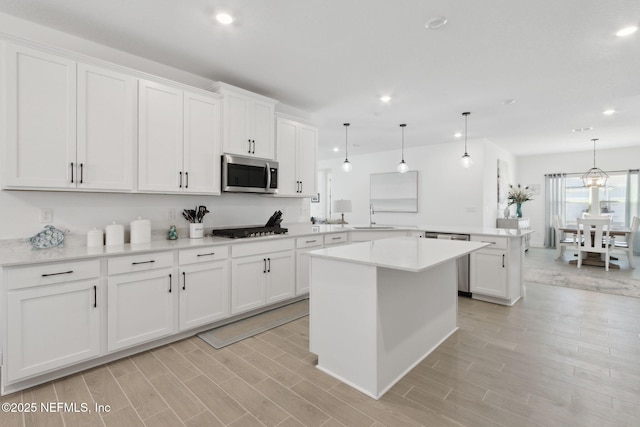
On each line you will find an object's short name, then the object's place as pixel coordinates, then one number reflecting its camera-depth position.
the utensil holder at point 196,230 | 3.07
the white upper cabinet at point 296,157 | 4.02
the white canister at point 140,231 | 2.72
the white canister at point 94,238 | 2.49
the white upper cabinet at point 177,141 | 2.74
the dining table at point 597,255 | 5.86
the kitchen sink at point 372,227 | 4.68
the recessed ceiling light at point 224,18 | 2.32
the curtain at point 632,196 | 7.39
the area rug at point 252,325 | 2.77
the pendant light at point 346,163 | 5.49
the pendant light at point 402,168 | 5.35
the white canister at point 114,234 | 2.61
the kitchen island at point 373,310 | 1.97
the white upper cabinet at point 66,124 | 2.13
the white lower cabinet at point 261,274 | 3.09
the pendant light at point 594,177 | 7.20
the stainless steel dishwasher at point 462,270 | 4.06
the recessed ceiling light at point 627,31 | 2.45
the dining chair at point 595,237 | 5.75
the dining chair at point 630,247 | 5.81
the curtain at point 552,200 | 8.41
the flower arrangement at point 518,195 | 7.96
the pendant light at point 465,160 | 4.88
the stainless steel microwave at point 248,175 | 3.30
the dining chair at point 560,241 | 6.42
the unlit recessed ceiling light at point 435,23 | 2.35
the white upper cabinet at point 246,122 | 3.31
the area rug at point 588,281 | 4.34
